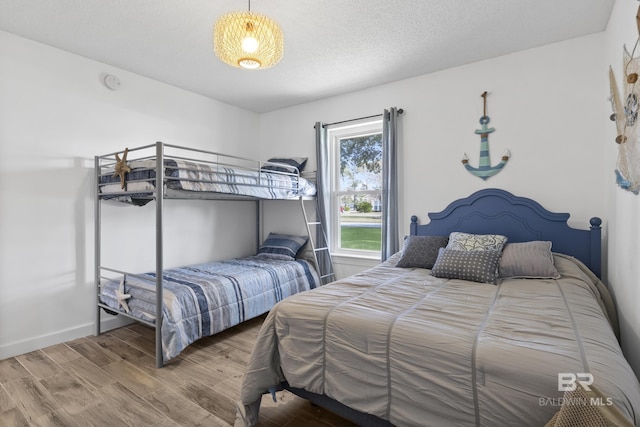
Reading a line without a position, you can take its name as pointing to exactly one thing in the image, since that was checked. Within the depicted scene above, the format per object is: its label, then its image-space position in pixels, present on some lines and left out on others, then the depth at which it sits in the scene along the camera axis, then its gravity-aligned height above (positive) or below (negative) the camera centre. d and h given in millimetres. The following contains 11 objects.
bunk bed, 2340 -602
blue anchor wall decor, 2816 +520
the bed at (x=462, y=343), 998 -510
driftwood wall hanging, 1501 +447
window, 3598 +255
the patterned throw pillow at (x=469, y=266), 2109 -389
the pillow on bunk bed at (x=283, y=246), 3789 -438
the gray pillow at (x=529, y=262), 2105 -361
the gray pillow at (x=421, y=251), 2568 -345
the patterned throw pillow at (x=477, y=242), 2411 -255
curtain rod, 3263 +1032
